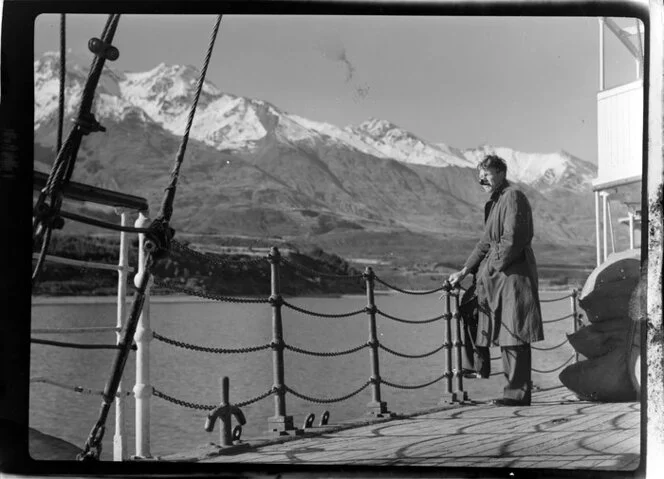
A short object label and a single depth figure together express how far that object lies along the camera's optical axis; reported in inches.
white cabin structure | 146.6
